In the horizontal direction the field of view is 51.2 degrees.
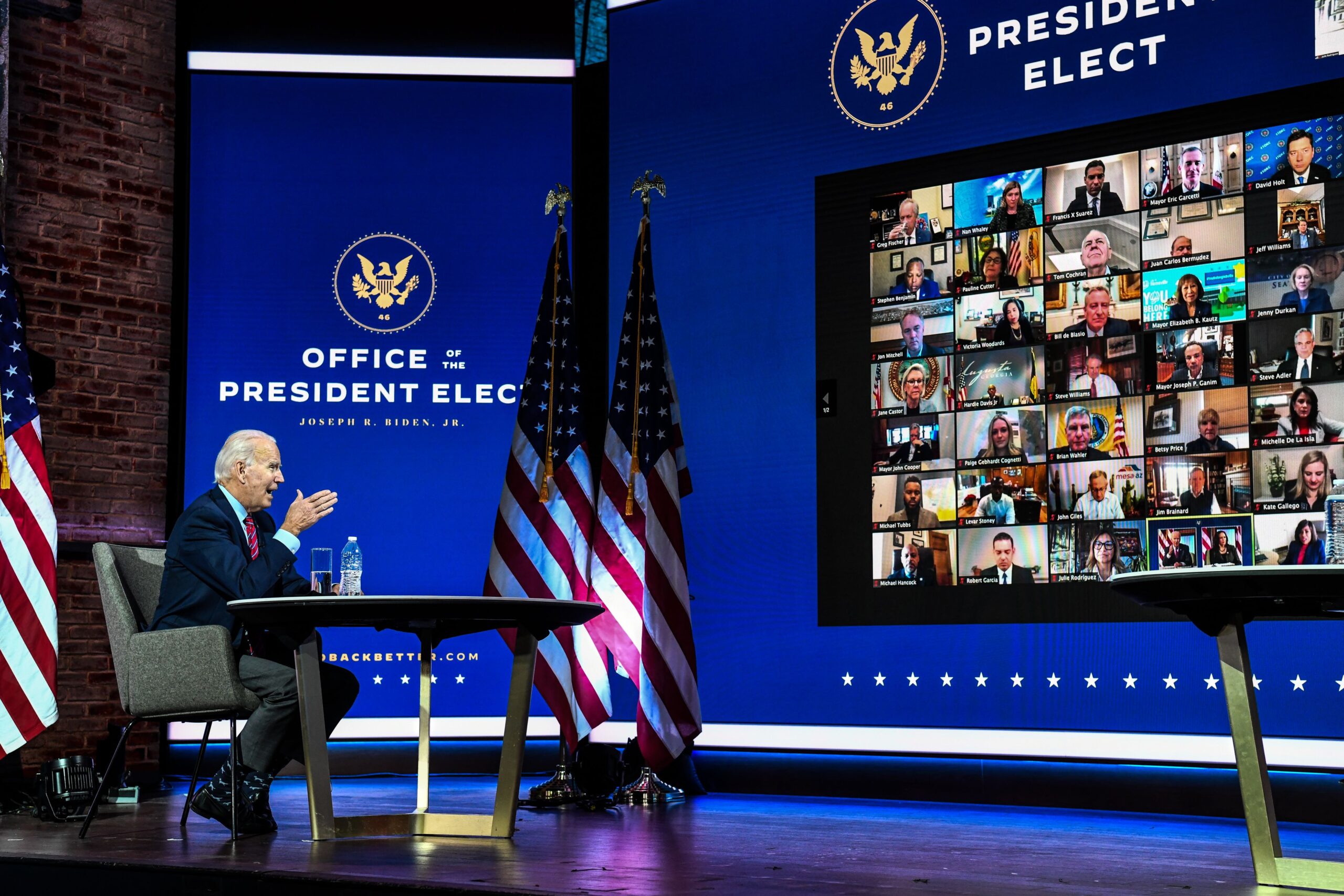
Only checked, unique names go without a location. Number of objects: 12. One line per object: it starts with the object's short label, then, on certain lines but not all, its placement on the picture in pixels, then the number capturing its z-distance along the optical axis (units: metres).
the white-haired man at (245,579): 4.40
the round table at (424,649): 4.04
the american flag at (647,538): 5.70
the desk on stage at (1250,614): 3.21
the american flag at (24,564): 5.30
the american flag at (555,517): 5.82
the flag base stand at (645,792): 5.64
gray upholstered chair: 4.39
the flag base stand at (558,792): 5.56
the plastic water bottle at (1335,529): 3.71
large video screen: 5.11
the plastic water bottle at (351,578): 4.40
